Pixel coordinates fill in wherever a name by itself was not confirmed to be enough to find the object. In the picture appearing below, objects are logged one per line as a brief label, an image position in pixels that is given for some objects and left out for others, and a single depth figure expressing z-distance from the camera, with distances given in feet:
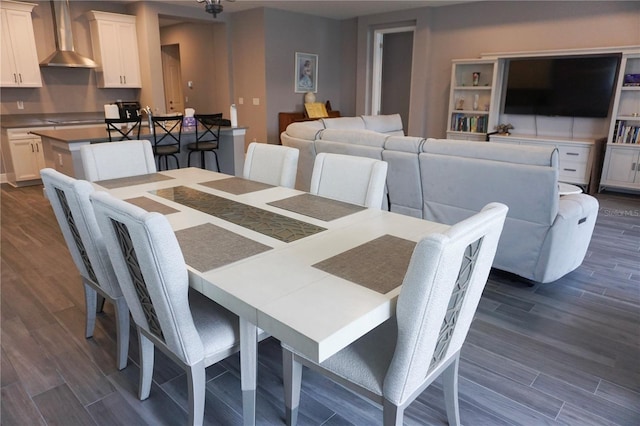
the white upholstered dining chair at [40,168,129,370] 5.70
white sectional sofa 8.66
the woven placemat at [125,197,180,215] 6.67
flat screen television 18.04
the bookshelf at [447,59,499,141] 21.11
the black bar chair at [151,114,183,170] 14.99
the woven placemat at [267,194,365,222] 6.61
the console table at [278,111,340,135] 24.59
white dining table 3.62
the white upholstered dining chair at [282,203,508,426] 3.52
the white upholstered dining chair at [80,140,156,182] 8.91
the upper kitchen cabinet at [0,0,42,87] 18.17
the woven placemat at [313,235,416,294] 4.34
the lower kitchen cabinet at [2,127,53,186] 18.54
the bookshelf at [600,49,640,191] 16.97
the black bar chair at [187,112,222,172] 16.29
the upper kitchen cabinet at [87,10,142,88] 20.75
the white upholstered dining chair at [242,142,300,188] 8.88
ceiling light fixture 12.60
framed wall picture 25.38
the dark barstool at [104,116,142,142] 13.79
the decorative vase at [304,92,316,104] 25.68
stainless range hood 19.47
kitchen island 13.37
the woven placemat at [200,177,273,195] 8.15
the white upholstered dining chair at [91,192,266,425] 4.18
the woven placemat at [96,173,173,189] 8.30
